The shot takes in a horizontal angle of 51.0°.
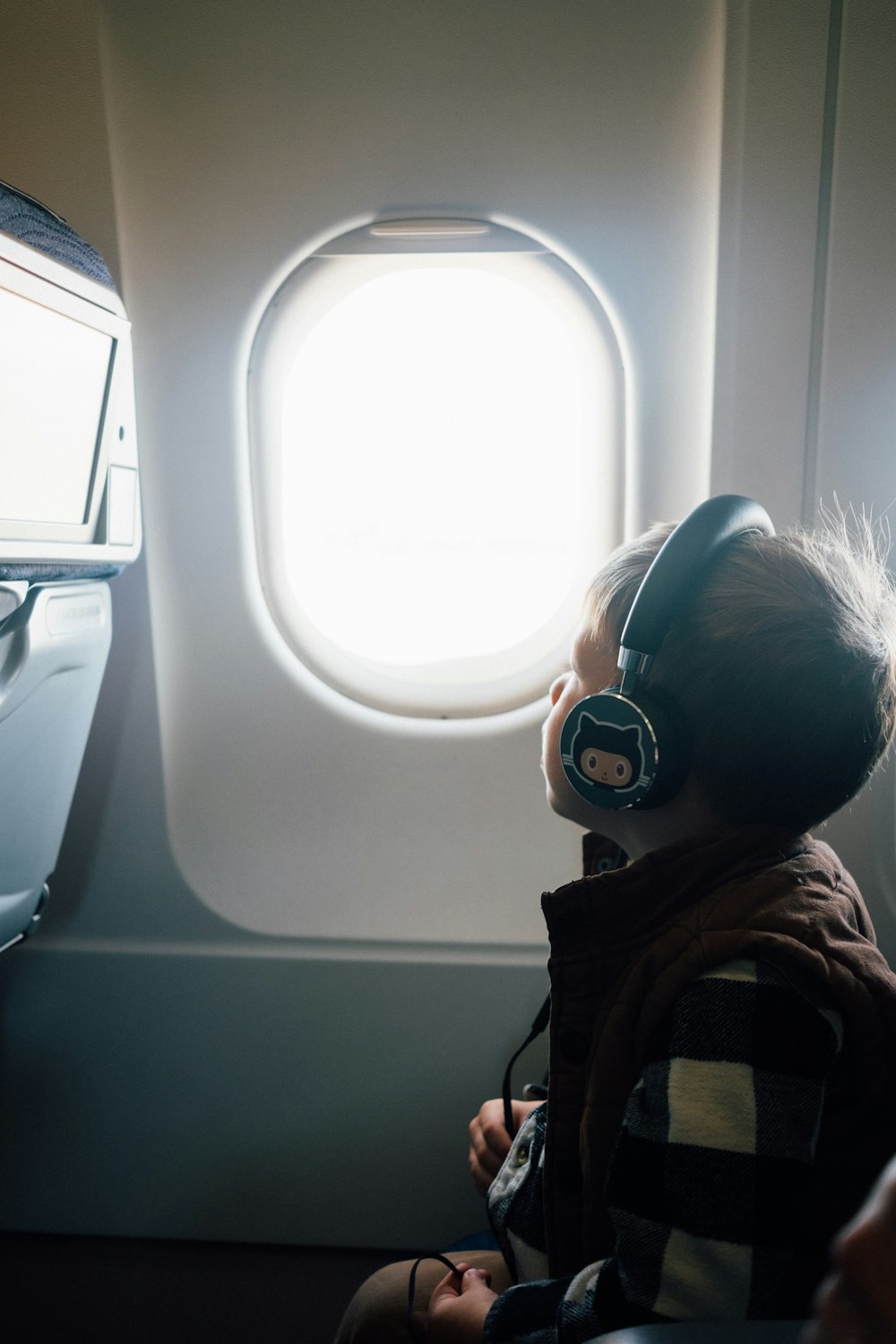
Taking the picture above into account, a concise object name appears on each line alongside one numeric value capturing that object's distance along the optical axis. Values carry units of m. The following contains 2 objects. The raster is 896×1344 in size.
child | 0.70
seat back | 1.02
